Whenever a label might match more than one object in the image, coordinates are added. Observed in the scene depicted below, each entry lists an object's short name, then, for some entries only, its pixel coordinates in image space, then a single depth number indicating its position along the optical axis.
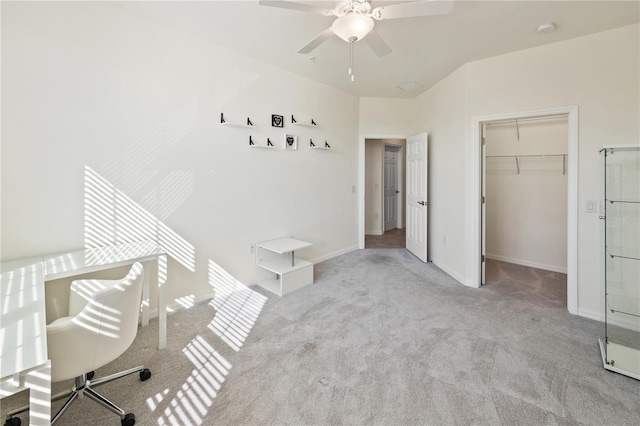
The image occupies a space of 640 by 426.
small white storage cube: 3.29
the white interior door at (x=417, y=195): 4.46
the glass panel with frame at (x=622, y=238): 2.33
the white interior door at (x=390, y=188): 6.89
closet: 4.00
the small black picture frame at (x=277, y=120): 3.63
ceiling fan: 1.76
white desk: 0.91
